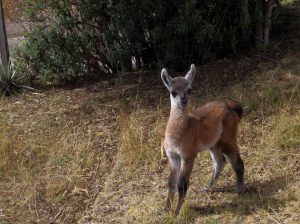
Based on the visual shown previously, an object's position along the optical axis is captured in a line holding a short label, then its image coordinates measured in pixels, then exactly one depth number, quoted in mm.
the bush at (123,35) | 8281
